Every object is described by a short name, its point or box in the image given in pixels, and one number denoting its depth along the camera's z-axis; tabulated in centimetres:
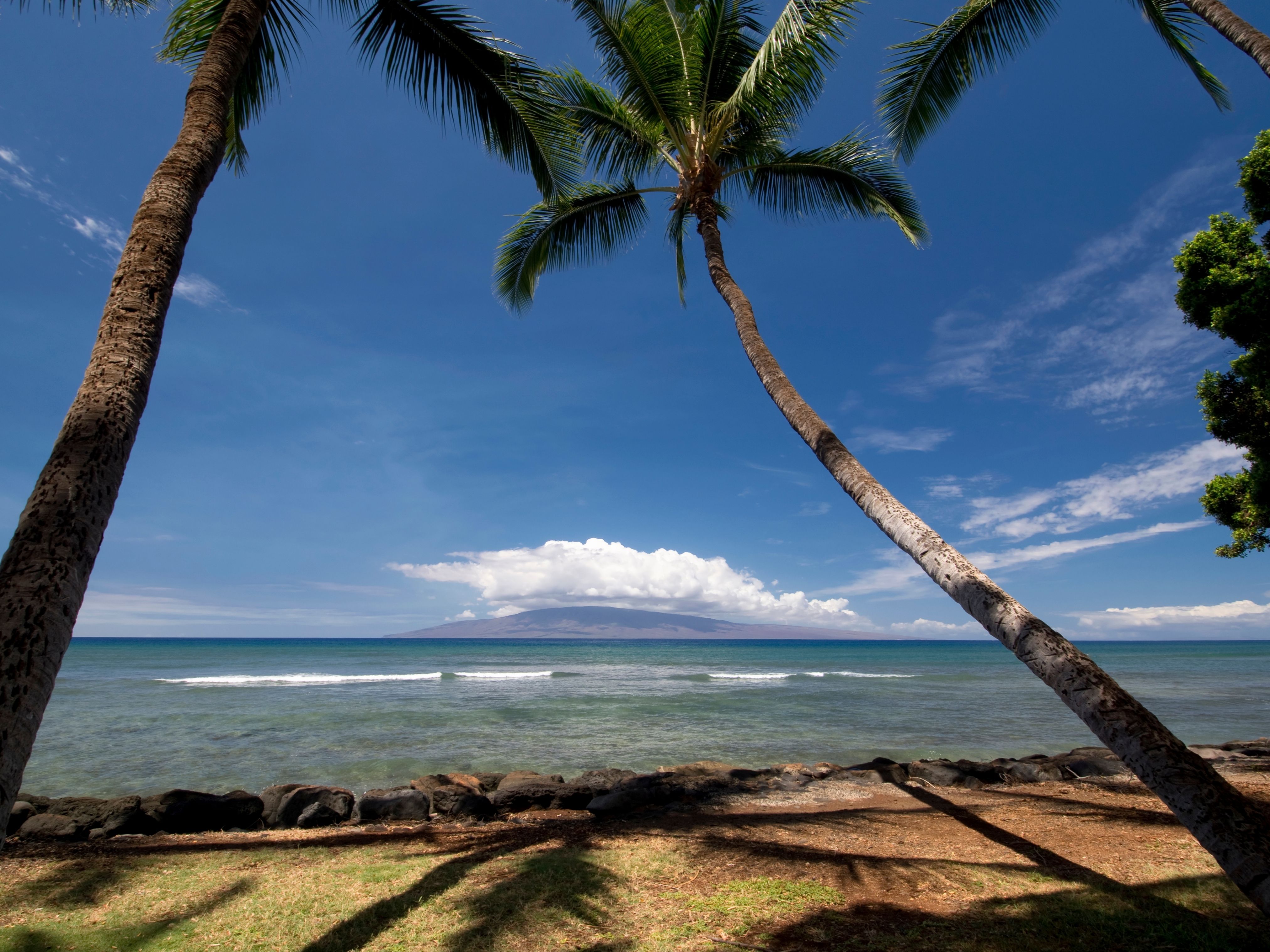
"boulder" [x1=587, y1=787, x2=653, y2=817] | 698
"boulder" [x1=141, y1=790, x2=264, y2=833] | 667
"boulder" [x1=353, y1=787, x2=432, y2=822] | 704
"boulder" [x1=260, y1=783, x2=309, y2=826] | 710
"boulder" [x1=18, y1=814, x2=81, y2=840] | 604
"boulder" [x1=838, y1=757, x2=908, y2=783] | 861
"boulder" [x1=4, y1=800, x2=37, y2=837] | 641
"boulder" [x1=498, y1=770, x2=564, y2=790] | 782
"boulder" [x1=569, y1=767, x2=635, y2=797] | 786
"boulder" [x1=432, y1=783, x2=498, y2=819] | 722
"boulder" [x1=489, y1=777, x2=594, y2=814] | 743
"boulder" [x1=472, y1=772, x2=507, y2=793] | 846
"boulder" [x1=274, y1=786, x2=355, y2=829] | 690
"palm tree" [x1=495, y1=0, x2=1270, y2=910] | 527
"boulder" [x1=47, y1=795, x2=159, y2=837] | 634
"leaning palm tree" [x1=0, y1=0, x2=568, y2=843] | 205
